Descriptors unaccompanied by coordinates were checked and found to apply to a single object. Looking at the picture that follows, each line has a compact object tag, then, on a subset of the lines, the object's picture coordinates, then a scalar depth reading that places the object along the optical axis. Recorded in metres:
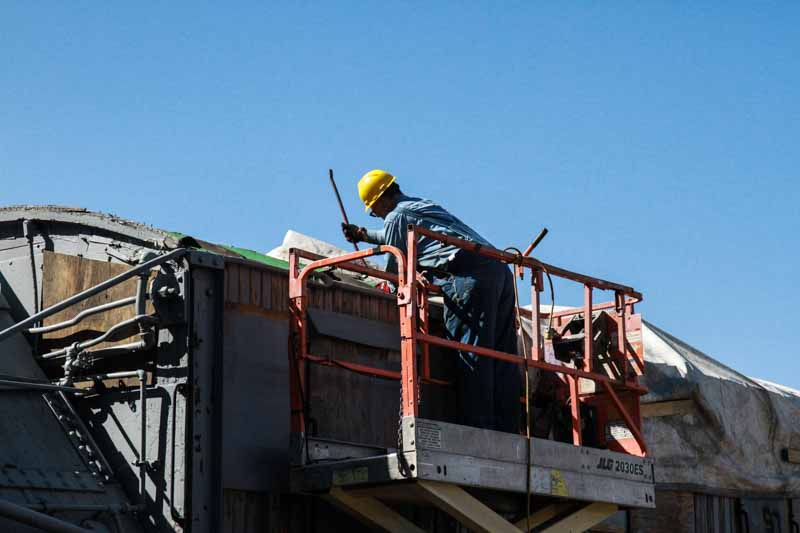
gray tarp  20.99
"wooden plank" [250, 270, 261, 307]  16.45
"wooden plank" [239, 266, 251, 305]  16.28
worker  17.52
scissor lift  14.80
